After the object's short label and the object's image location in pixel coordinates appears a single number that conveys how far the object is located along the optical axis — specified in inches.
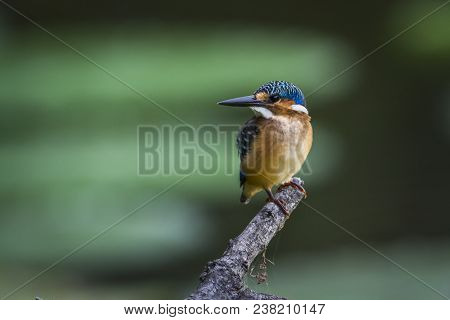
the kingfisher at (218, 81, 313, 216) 228.3
